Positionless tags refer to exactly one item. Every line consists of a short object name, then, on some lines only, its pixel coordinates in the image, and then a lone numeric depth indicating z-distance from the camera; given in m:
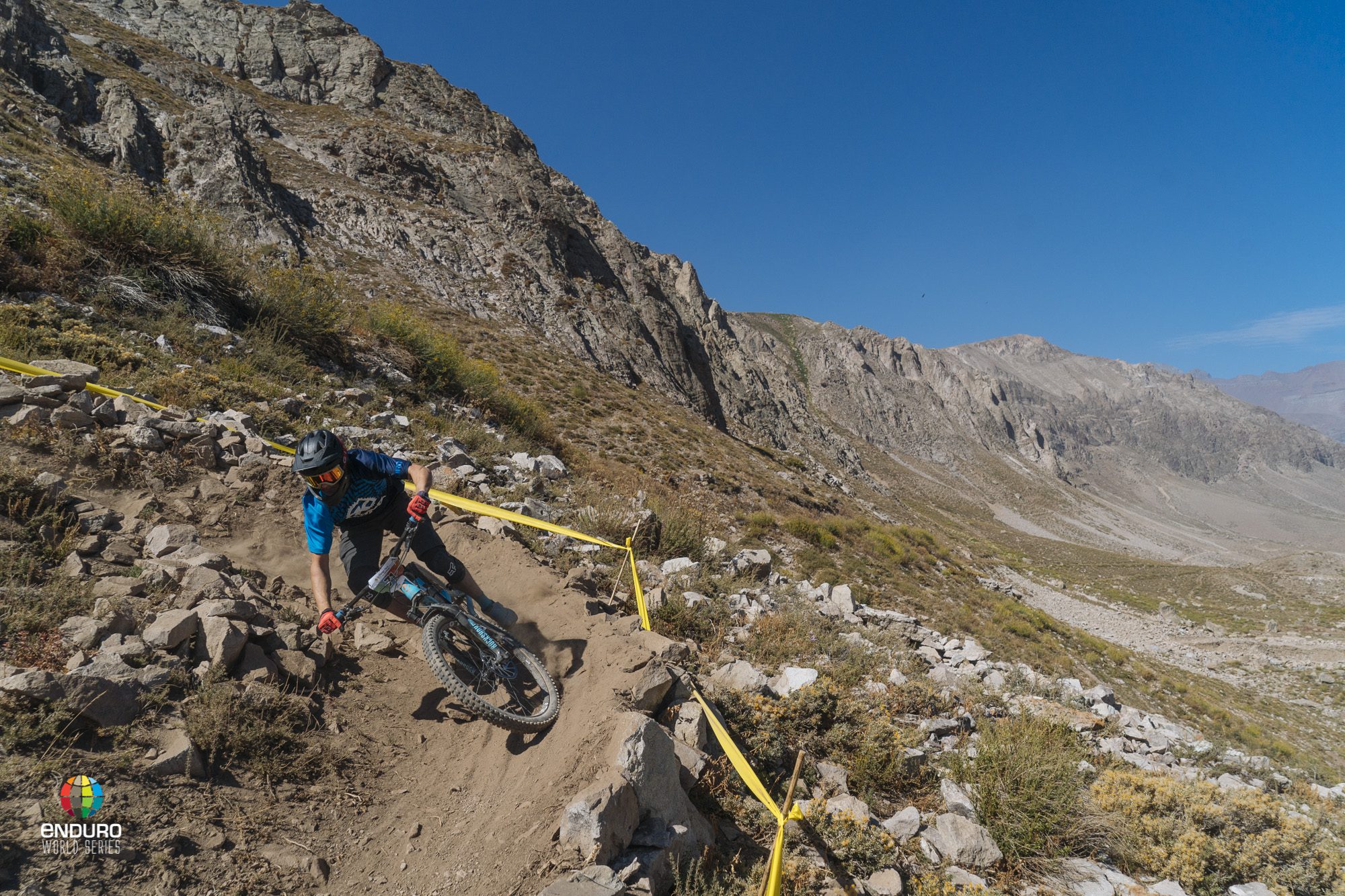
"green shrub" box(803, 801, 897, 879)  3.95
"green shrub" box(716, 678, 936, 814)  4.88
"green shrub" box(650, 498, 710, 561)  9.07
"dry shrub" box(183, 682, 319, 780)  3.54
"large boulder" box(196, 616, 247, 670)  3.96
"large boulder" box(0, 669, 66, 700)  2.94
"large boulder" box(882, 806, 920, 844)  4.33
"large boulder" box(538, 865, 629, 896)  2.93
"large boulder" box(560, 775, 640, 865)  3.21
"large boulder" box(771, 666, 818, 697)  5.76
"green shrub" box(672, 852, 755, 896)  3.33
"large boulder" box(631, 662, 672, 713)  4.31
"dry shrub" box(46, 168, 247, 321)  9.41
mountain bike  4.43
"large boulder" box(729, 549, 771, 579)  9.28
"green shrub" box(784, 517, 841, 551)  15.70
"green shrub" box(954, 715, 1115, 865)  4.41
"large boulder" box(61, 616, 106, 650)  3.65
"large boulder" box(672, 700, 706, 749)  4.39
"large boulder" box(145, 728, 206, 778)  3.19
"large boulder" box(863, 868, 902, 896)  3.75
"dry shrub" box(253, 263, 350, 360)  11.45
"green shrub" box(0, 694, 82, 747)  2.84
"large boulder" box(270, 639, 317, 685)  4.41
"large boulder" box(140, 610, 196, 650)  3.84
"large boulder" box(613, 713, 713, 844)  3.59
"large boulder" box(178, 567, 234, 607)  4.34
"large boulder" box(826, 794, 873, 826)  4.21
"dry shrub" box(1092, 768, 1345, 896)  4.20
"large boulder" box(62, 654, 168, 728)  3.15
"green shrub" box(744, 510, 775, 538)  13.96
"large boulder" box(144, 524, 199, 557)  4.95
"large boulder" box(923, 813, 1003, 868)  4.20
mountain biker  4.44
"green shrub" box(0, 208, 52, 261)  8.52
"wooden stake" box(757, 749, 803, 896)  3.36
